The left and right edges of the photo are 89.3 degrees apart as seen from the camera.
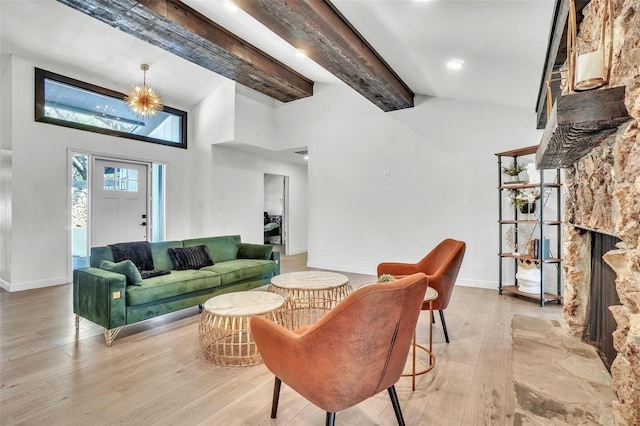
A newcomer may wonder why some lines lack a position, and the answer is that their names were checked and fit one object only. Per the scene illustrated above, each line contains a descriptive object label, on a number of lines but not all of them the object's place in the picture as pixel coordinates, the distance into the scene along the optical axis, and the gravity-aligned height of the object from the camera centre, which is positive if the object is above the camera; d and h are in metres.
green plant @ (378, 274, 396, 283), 2.04 -0.42
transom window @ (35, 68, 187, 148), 4.77 +1.67
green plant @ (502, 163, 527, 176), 4.11 +0.56
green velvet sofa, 2.78 -0.71
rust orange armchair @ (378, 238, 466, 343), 2.69 -0.53
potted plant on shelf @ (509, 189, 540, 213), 3.98 +0.17
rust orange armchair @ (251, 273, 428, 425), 1.34 -0.59
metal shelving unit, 3.82 -0.14
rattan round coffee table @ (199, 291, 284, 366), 2.38 -0.80
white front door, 5.41 +0.17
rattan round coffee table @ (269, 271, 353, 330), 2.95 -0.68
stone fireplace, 1.21 +0.07
